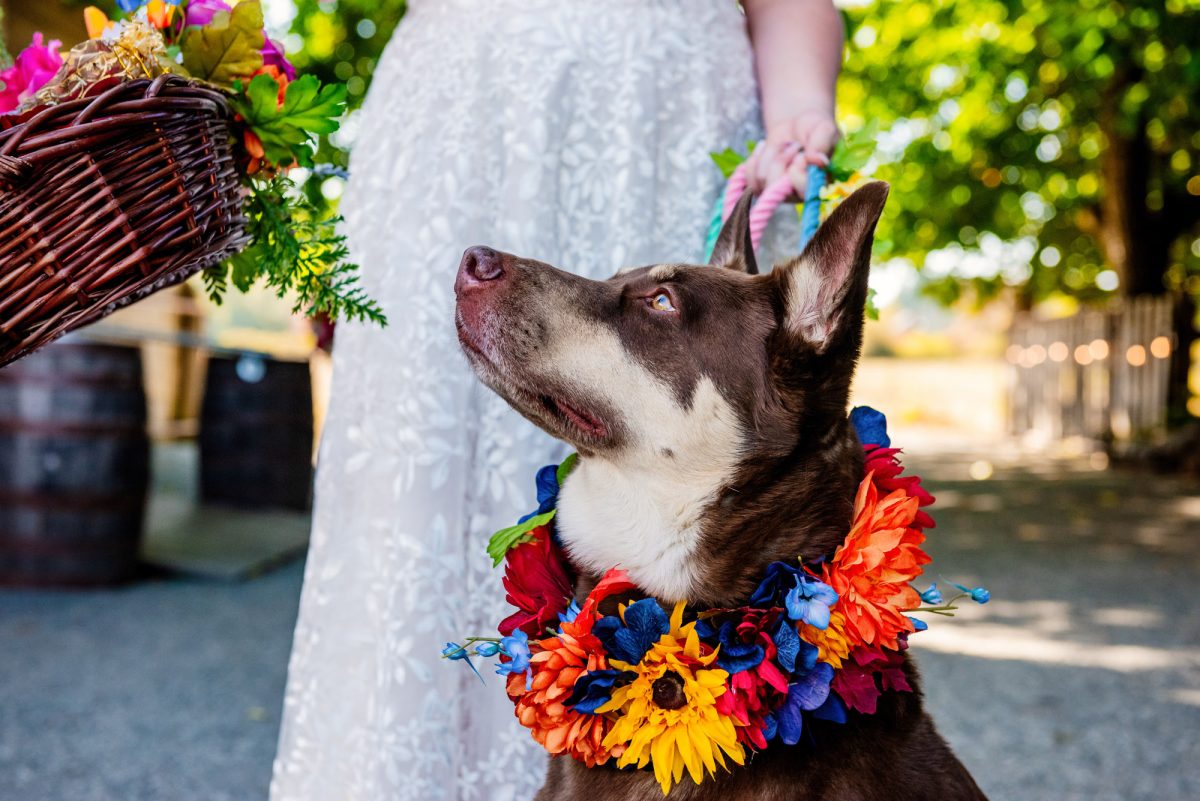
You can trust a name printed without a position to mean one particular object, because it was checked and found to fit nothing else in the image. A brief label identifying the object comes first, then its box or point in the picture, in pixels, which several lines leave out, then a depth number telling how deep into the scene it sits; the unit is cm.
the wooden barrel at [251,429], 729
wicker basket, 111
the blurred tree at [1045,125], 809
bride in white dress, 210
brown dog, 172
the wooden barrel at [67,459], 524
